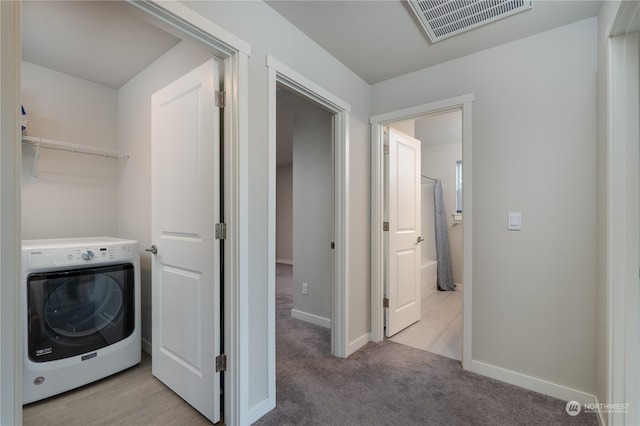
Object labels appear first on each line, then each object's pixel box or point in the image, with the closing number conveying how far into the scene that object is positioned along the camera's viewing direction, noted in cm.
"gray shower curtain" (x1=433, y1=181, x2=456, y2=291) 468
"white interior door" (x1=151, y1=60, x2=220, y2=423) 159
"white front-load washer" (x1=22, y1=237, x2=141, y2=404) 175
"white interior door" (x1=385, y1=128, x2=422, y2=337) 277
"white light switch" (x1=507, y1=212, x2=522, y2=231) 202
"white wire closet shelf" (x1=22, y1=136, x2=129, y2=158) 224
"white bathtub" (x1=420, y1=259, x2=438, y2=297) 428
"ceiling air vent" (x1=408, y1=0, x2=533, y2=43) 168
